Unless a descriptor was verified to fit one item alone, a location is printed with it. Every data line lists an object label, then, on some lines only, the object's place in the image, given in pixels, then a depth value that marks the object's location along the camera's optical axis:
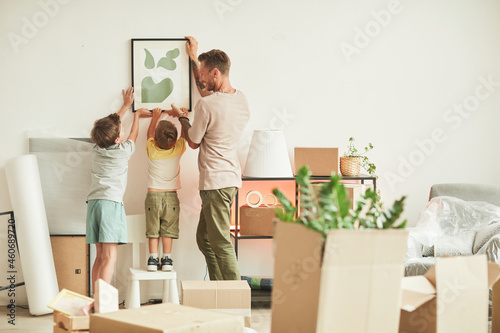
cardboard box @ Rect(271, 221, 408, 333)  3.12
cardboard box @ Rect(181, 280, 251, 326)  5.57
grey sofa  7.25
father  7.50
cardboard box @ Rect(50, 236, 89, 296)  8.20
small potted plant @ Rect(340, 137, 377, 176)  8.33
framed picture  8.46
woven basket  8.33
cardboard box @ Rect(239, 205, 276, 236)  8.09
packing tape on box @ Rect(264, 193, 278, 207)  8.46
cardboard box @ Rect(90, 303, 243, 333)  3.38
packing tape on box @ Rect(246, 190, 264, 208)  8.23
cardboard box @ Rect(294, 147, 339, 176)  8.30
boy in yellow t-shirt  8.05
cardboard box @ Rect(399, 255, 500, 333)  3.55
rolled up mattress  7.88
